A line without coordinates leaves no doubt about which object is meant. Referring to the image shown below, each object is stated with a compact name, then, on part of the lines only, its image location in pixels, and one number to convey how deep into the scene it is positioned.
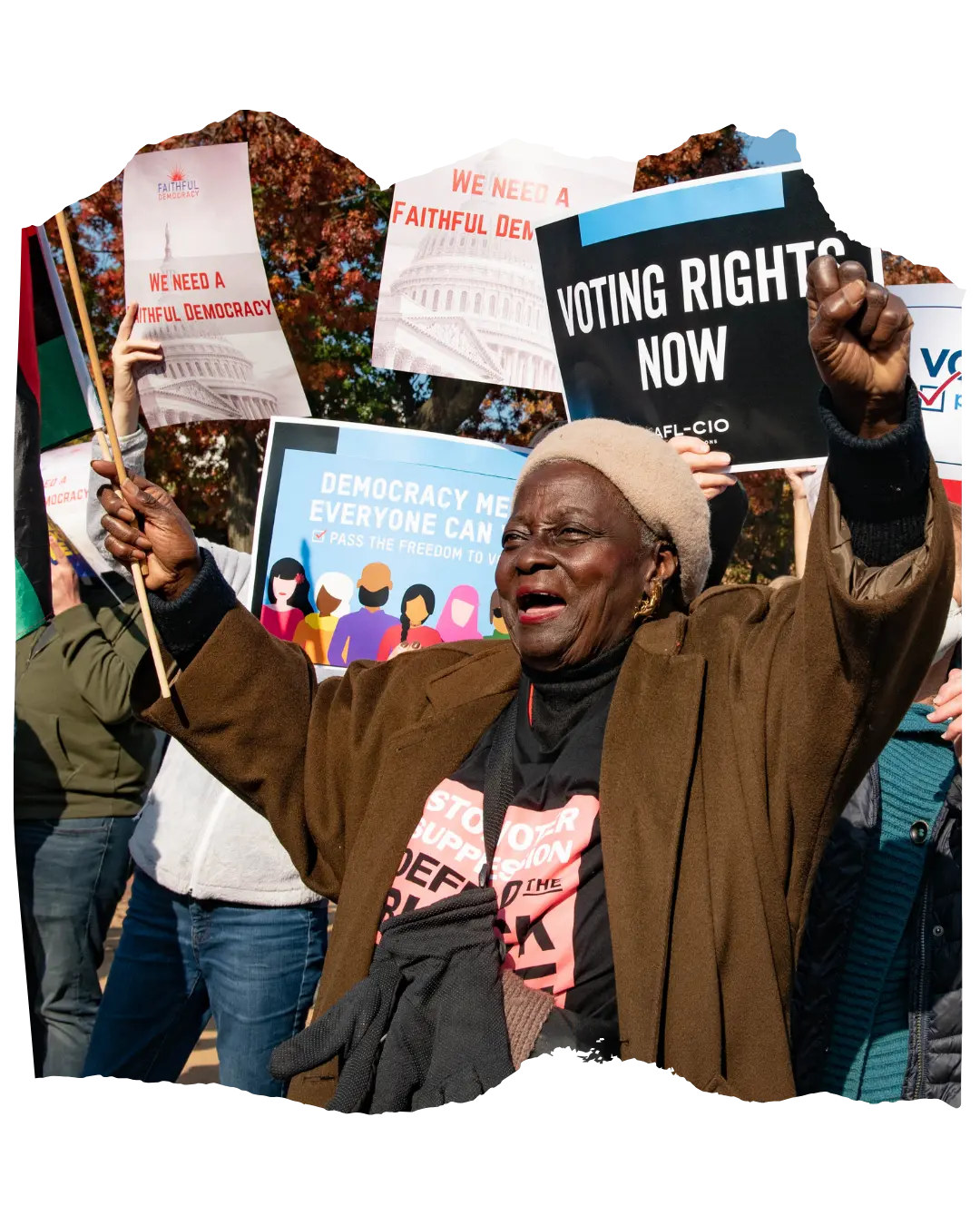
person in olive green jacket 4.40
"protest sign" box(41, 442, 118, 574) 4.05
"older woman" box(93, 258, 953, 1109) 1.80
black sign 2.85
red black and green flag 2.65
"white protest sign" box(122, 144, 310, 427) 3.29
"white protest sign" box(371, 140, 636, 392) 3.28
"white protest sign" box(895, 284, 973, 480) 3.05
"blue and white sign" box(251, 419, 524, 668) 3.44
